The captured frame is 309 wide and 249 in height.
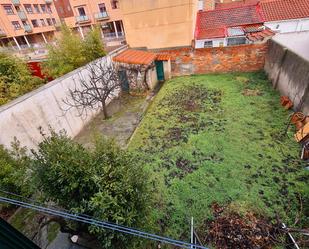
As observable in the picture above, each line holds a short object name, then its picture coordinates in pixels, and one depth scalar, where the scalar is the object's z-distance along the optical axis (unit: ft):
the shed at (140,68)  32.86
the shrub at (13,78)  22.36
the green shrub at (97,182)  8.45
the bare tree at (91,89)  25.54
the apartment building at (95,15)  79.87
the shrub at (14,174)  12.17
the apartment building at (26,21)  82.58
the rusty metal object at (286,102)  22.40
